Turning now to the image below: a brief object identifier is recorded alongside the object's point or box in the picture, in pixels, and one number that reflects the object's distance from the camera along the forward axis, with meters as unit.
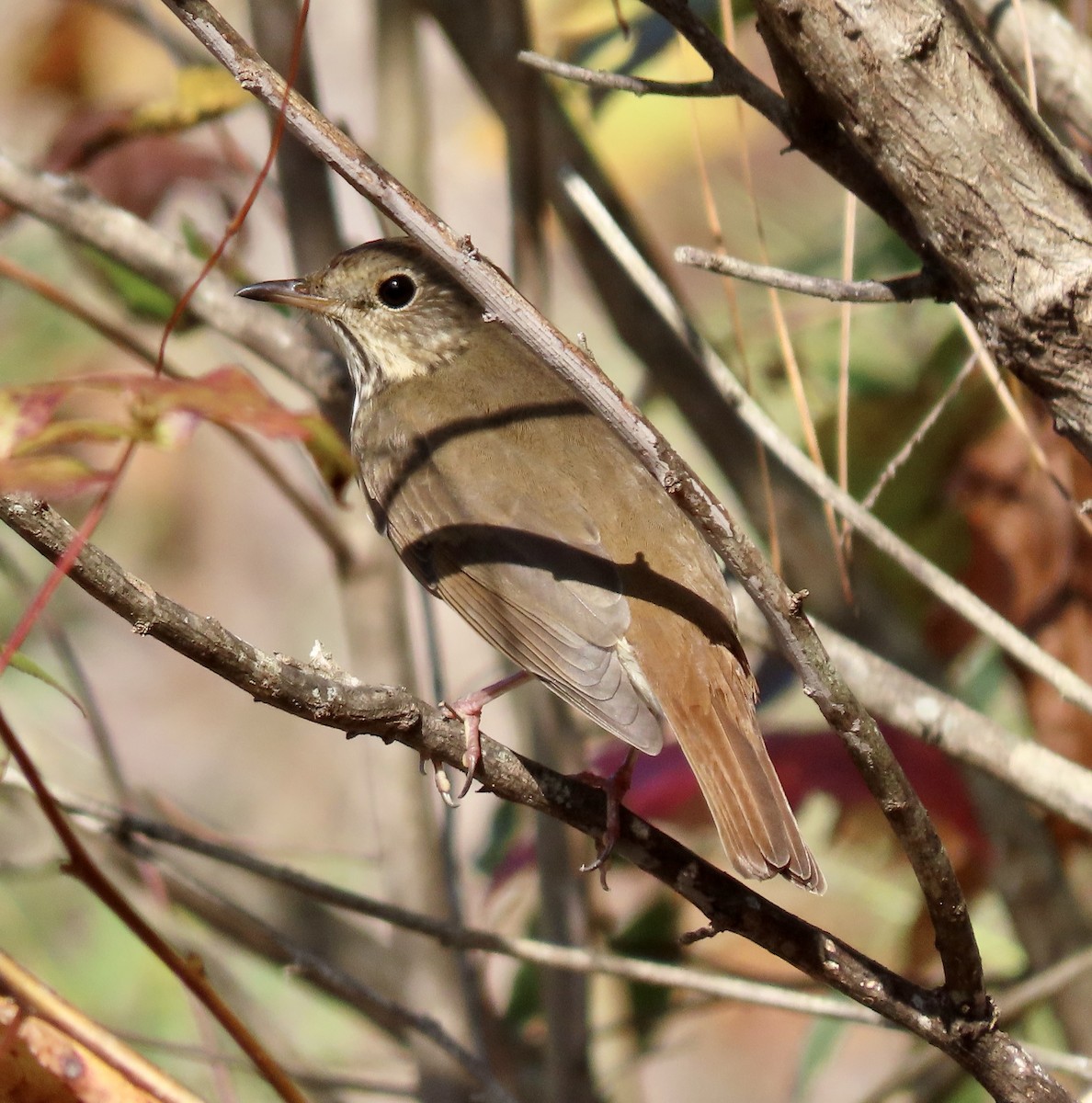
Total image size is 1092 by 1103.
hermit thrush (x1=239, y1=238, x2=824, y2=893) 4.81
